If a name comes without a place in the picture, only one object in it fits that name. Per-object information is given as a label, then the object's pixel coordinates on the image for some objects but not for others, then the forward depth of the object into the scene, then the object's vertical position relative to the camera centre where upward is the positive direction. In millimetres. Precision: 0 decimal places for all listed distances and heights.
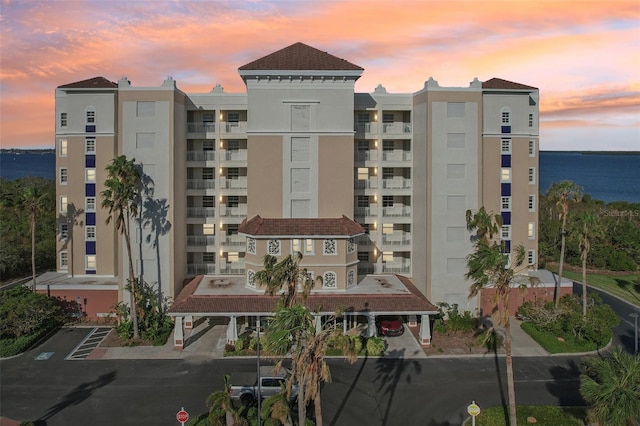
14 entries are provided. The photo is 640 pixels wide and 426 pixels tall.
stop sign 25469 -10354
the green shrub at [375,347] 37344 -10133
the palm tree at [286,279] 25188 -3606
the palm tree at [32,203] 46156 +157
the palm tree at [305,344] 19766 -5321
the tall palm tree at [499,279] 24369 -3466
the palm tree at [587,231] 41156 -1927
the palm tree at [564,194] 41875 +1007
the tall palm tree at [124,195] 38938 +745
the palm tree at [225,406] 24703 -9587
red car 41312 -9645
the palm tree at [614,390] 22594 -8230
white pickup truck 29453 -10433
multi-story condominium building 44094 +2822
